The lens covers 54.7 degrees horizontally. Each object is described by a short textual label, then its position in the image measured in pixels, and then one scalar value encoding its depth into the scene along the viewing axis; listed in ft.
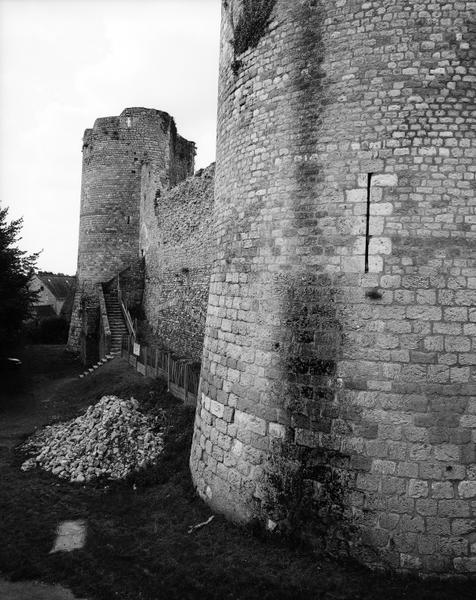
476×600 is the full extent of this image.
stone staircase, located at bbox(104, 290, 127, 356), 65.36
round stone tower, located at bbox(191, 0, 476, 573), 17.08
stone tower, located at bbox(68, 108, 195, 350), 80.23
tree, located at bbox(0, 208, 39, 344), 60.90
